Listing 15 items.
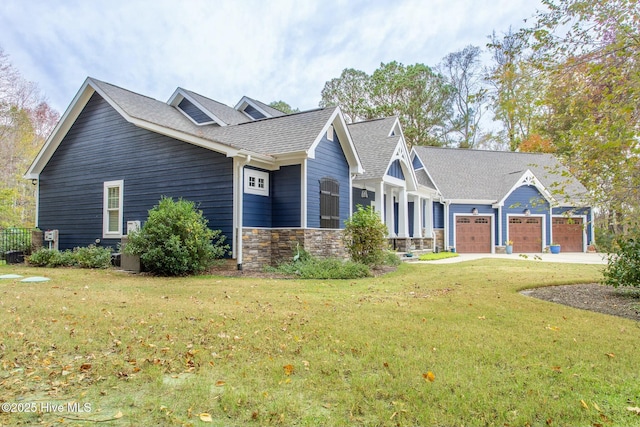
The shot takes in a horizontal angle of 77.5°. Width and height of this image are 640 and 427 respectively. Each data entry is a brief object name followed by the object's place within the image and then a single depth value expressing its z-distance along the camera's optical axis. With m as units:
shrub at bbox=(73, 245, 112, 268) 11.81
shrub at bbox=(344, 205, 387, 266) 11.90
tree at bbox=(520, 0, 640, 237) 5.58
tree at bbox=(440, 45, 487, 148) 32.49
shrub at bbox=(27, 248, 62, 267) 12.29
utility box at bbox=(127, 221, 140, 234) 12.12
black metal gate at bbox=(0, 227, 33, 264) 13.68
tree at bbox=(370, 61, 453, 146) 32.66
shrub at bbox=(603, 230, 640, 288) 7.11
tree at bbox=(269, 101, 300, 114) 38.72
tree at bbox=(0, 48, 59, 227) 21.89
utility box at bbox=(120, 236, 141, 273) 10.85
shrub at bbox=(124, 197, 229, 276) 9.80
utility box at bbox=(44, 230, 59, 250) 14.04
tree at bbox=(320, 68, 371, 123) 34.31
